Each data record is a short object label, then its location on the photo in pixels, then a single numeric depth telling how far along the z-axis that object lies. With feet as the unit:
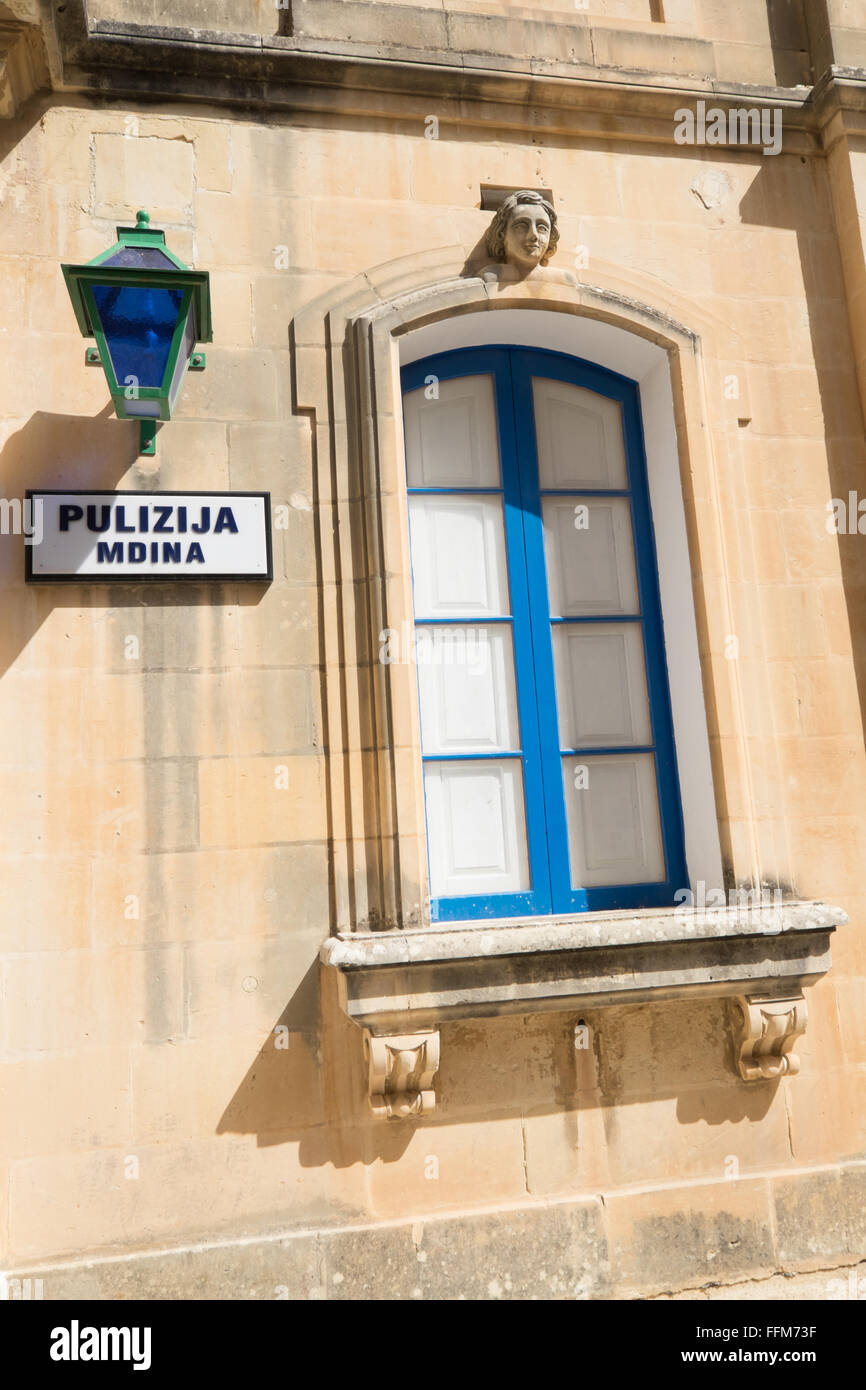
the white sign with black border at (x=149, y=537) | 14.62
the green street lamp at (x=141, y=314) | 13.58
